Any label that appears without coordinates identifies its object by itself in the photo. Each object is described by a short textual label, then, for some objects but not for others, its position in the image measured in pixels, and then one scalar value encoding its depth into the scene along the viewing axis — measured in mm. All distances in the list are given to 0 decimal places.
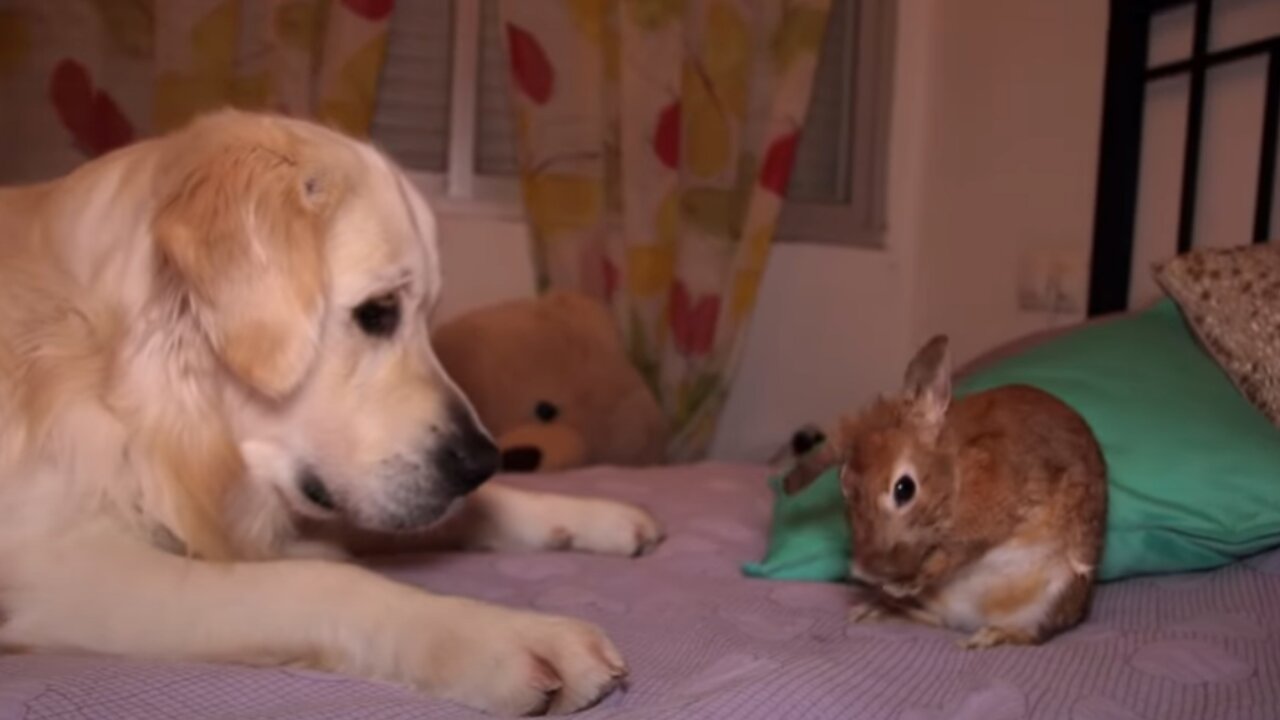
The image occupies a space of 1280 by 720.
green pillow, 1202
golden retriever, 904
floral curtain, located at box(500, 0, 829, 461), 2479
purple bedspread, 781
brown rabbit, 973
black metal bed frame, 2094
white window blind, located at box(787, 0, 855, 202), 2992
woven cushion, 1396
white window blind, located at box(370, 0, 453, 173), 2561
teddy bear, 2234
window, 2568
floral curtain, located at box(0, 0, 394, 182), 2131
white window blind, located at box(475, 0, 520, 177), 2602
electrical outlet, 2281
